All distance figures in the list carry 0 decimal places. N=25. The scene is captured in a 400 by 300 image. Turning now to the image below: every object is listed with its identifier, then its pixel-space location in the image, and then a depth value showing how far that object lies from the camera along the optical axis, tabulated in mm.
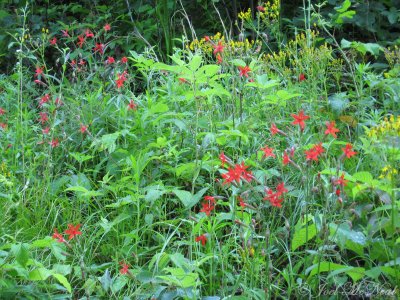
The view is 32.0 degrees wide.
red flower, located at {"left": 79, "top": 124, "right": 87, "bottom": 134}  3295
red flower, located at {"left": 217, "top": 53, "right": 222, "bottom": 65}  3519
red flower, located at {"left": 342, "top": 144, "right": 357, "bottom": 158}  2245
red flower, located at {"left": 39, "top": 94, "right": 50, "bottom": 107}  3670
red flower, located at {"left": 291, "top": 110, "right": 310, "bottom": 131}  2406
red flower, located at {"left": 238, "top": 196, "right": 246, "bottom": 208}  2277
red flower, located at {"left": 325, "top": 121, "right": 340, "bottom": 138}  2336
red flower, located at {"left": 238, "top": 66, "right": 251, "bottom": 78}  3059
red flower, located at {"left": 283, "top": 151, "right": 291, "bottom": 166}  2334
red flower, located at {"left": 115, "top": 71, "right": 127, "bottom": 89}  3655
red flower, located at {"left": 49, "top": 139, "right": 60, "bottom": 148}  3349
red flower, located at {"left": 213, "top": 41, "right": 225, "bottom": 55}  3193
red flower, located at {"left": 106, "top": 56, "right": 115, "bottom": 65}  4020
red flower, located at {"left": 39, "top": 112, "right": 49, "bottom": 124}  3639
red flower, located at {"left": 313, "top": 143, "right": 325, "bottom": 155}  2246
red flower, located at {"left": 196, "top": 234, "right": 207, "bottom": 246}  2388
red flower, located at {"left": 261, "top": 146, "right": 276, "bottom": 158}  2457
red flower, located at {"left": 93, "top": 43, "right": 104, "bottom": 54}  4051
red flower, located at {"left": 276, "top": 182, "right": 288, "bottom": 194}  2277
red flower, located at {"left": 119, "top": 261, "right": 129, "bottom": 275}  2323
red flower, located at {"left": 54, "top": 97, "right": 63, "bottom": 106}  3435
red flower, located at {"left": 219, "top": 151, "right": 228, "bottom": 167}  2402
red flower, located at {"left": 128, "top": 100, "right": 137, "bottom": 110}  3557
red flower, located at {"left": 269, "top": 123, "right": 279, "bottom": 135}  2570
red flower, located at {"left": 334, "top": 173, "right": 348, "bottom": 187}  2218
